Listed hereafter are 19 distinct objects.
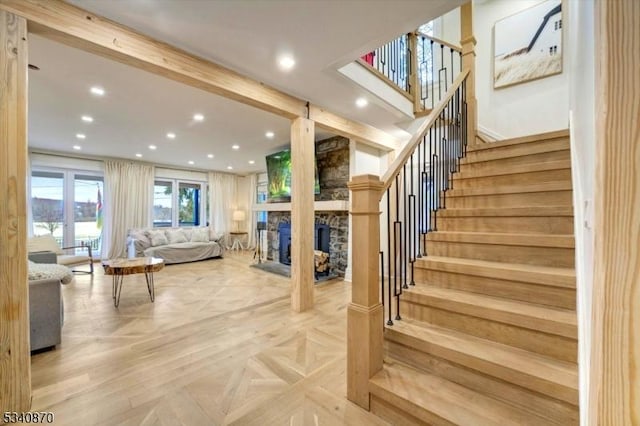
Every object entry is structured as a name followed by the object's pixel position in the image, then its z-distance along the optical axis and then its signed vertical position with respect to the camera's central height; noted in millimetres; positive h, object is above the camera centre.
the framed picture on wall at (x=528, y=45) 3566 +2331
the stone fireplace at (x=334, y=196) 4891 +324
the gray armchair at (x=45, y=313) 2219 -821
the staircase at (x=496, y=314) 1286 -585
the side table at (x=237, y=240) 8688 -837
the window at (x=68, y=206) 5887 +217
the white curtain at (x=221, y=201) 8570 +421
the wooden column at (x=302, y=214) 3191 -3
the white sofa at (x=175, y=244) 6109 -702
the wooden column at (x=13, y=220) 1515 -27
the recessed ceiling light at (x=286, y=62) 2398 +1382
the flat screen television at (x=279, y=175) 5586 +835
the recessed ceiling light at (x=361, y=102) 3268 +1365
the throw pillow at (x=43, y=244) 4188 -463
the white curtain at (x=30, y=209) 5656 +130
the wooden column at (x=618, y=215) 440 -5
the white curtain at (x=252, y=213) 8969 +34
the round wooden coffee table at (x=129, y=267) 3283 -654
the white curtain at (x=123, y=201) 6656 +339
